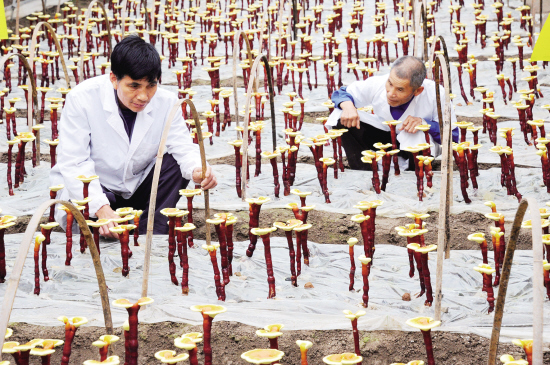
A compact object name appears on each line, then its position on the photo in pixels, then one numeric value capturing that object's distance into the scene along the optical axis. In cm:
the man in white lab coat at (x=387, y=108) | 452
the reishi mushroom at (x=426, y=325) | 215
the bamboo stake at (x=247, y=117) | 382
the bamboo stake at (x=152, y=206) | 269
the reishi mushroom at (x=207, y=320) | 220
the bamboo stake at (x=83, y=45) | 532
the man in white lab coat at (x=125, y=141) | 338
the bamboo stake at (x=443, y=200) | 265
